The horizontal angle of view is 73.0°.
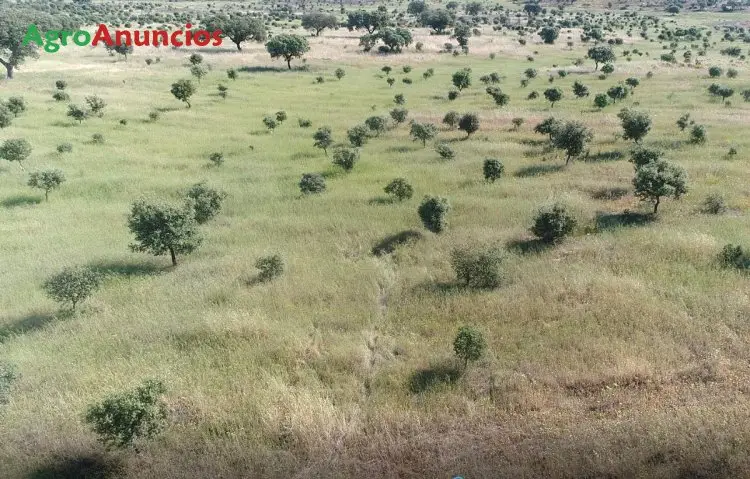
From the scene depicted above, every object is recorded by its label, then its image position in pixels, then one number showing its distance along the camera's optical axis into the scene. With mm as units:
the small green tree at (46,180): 35762
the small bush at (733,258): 22422
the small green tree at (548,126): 42231
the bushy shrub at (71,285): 21250
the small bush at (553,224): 25656
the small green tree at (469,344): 16688
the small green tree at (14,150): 39219
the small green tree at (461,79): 67688
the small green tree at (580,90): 60344
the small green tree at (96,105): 55844
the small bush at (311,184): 34969
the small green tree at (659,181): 28234
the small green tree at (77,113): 51750
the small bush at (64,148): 43684
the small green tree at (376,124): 48356
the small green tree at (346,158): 39094
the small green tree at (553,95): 57125
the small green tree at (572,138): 37438
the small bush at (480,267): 22062
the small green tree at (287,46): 87125
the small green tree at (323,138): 43156
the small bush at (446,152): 40531
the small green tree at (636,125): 40219
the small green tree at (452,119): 49344
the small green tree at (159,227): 25297
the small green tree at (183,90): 60406
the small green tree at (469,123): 46156
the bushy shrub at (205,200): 31094
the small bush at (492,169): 35375
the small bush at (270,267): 23797
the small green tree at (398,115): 52156
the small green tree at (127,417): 13773
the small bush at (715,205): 28984
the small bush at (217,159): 42469
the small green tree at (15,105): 51978
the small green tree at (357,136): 45188
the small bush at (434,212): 27797
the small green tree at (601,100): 54356
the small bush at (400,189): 32625
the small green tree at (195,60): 84750
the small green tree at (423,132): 44875
